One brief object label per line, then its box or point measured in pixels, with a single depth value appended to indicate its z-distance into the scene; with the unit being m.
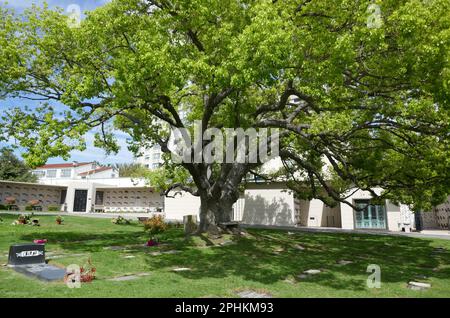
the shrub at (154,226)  18.31
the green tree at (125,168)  77.16
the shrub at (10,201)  37.69
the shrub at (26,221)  20.34
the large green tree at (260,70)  8.66
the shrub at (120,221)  25.88
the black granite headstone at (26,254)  8.31
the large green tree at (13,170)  47.72
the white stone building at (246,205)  27.25
